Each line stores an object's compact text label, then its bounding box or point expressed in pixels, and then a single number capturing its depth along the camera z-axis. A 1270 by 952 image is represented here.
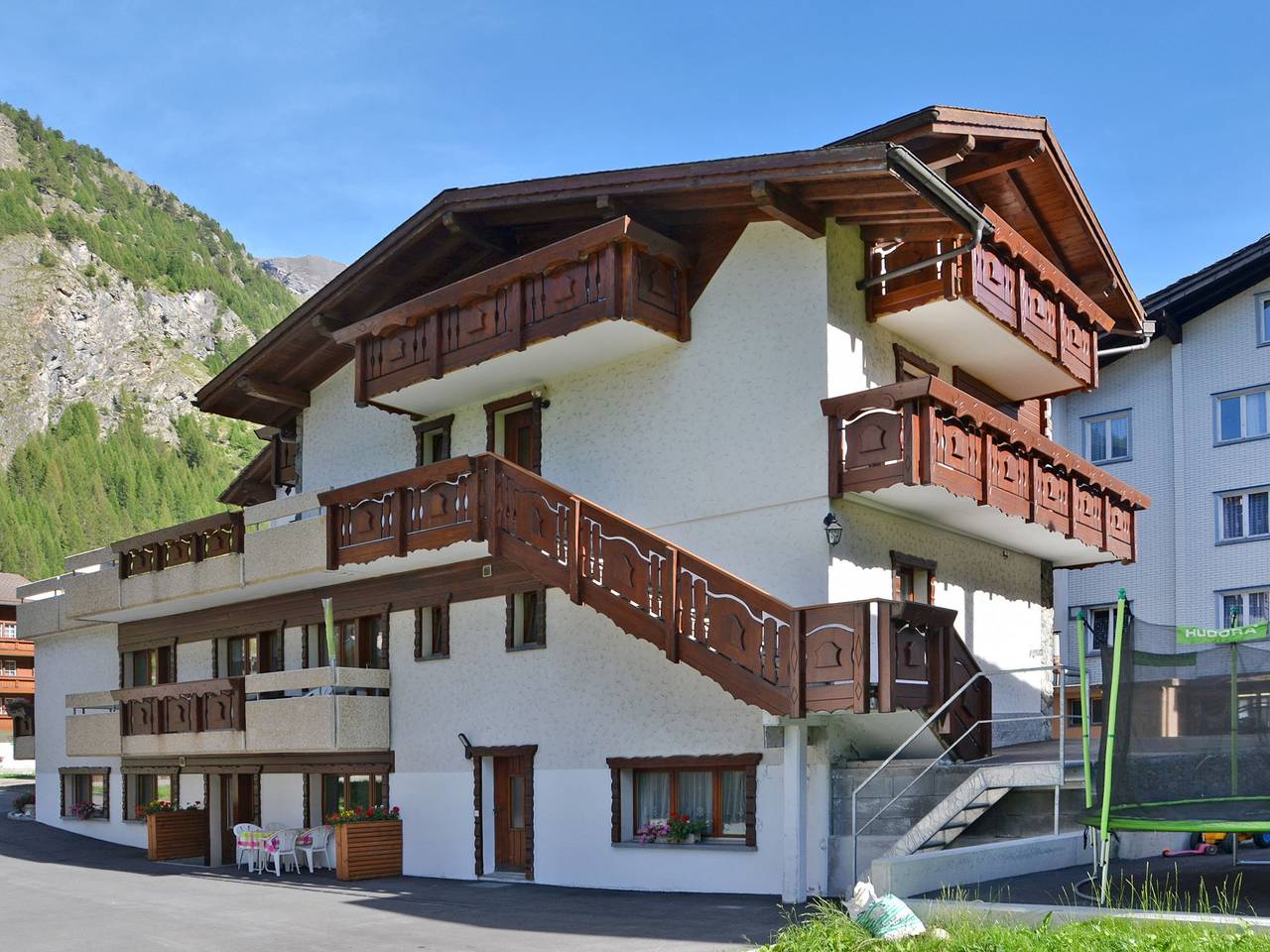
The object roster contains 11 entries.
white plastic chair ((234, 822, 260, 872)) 22.76
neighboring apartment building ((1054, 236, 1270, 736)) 32.09
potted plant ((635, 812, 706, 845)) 17.55
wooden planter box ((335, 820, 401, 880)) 20.72
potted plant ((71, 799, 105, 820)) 30.16
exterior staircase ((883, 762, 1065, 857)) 15.09
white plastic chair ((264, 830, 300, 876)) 21.94
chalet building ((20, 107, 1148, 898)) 16.23
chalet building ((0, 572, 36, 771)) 58.50
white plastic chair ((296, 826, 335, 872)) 22.06
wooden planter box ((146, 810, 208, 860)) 25.53
